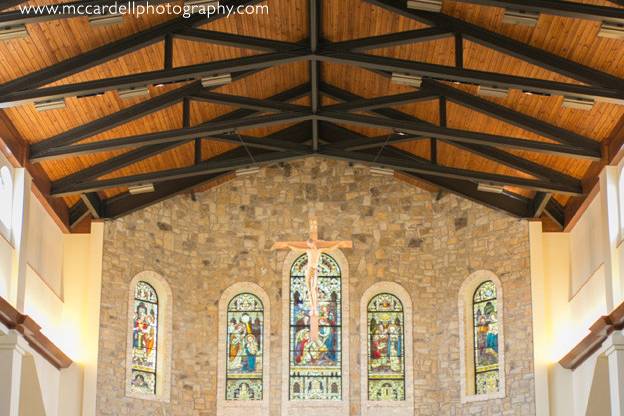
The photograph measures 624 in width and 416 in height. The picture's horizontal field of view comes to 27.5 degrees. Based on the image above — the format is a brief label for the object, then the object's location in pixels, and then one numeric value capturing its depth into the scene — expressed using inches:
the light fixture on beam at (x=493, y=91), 703.1
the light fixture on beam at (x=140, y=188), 842.2
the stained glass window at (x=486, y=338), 903.7
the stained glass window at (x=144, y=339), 909.8
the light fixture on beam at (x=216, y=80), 727.1
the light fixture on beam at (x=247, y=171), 850.1
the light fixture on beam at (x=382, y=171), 848.3
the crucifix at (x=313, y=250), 917.2
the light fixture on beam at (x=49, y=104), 706.2
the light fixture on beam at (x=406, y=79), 720.0
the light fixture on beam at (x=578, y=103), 695.1
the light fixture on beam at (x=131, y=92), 711.1
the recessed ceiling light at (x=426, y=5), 655.1
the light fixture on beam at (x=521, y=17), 626.1
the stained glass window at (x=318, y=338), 936.3
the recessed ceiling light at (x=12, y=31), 626.5
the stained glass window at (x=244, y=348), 936.3
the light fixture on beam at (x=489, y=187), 841.5
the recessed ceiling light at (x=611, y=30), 620.0
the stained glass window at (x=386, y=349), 932.0
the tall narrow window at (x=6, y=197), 761.6
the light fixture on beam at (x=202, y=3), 649.6
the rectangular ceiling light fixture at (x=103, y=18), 629.9
